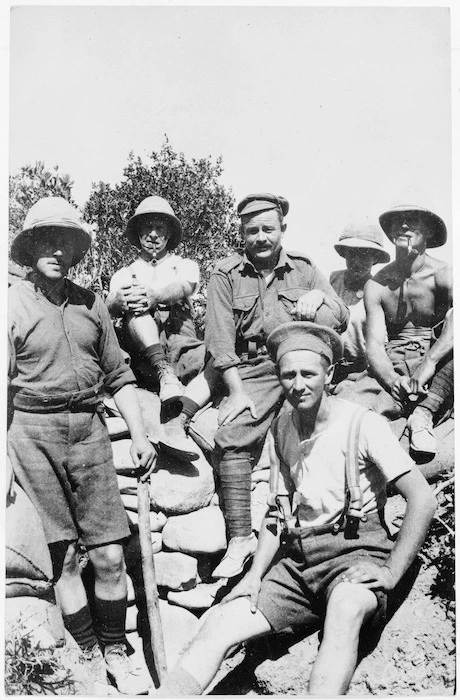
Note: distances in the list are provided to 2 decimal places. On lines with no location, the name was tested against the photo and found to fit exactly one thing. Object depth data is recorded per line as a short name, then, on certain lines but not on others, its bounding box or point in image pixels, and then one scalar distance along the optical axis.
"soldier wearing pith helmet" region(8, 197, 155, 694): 3.52
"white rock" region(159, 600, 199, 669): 3.72
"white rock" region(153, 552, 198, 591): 3.78
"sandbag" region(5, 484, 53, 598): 3.38
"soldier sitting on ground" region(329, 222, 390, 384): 4.42
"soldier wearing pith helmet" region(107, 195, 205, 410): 4.37
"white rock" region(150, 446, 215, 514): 3.89
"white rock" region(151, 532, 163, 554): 3.89
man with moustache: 3.72
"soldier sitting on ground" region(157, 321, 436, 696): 3.01
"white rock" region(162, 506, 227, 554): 3.77
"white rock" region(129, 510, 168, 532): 3.92
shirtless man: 3.88
